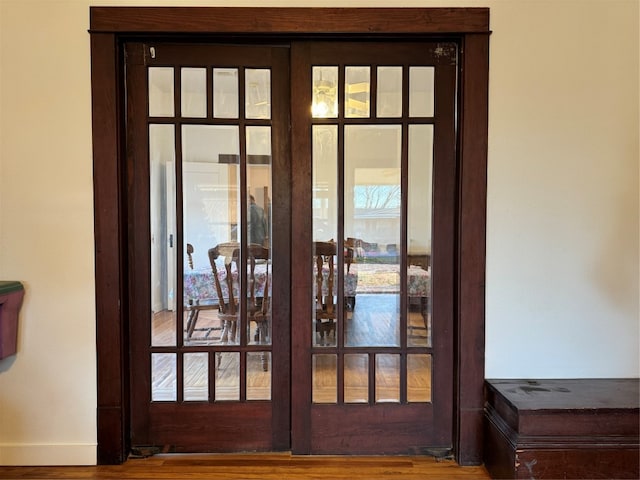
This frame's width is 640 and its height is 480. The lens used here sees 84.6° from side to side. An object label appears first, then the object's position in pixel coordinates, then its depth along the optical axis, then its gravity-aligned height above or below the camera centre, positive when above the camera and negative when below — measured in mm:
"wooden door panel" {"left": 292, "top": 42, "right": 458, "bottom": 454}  1663 -207
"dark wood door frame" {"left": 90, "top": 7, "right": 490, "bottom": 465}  1584 +382
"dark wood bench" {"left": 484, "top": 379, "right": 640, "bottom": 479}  1396 -846
